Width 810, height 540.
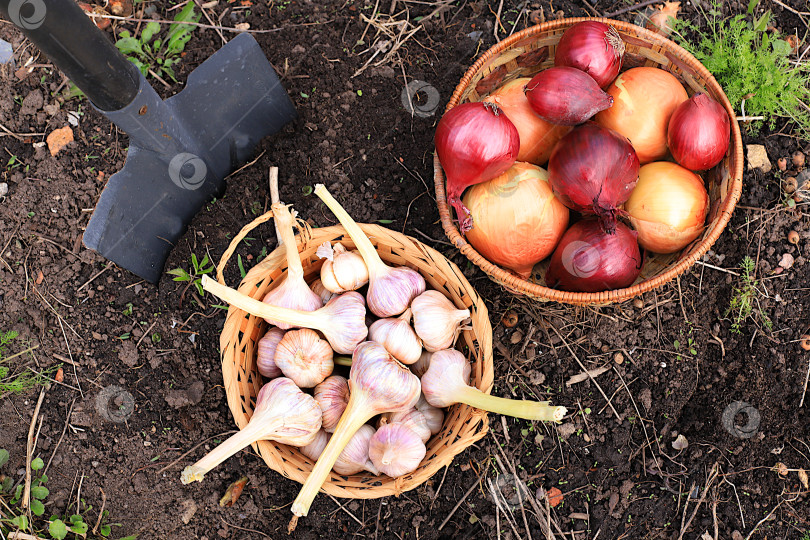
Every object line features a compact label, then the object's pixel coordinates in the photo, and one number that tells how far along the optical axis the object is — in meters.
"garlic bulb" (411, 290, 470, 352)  0.79
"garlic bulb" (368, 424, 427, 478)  0.77
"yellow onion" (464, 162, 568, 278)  0.81
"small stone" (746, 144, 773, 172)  0.91
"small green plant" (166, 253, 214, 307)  0.90
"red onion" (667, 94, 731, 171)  0.80
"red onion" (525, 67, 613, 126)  0.79
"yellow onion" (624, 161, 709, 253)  0.81
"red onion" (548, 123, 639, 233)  0.78
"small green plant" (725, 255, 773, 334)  0.90
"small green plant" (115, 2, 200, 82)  0.94
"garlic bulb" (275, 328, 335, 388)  0.80
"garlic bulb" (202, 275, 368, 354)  0.78
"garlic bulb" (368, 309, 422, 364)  0.79
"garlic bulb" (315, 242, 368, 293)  0.81
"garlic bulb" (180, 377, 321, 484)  0.74
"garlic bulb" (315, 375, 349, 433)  0.80
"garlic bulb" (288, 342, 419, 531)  0.75
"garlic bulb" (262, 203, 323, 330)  0.78
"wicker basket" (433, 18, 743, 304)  0.81
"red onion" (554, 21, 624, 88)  0.81
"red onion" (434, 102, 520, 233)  0.79
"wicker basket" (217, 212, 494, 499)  0.78
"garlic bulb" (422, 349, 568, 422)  0.75
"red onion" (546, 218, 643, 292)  0.80
